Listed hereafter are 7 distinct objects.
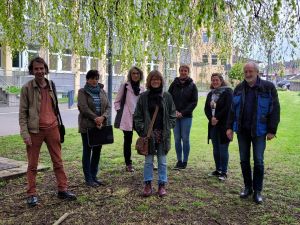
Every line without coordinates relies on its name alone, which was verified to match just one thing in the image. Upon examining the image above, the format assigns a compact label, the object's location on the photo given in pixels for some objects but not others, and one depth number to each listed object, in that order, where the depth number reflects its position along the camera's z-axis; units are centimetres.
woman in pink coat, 451
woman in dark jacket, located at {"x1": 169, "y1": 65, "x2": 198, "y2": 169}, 469
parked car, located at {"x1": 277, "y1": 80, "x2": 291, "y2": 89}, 3386
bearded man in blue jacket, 356
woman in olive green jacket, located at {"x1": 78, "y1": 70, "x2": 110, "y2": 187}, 394
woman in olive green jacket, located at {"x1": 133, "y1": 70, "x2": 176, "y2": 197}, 371
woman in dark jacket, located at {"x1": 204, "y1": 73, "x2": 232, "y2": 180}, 440
